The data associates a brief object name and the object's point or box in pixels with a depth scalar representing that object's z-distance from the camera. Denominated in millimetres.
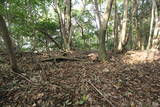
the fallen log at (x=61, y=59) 5512
